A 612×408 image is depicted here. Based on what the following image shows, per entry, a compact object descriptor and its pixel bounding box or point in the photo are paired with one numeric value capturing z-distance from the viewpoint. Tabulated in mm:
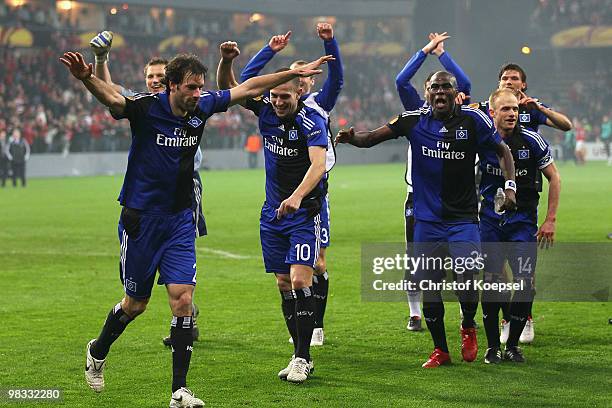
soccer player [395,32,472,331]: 18844
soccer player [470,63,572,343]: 19125
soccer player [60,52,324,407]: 14719
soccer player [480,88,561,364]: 18312
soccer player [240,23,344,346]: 18047
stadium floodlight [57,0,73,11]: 106875
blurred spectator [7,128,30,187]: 74000
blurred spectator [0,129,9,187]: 76706
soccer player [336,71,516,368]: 17359
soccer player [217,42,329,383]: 16781
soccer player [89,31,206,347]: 15312
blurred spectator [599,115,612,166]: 105081
